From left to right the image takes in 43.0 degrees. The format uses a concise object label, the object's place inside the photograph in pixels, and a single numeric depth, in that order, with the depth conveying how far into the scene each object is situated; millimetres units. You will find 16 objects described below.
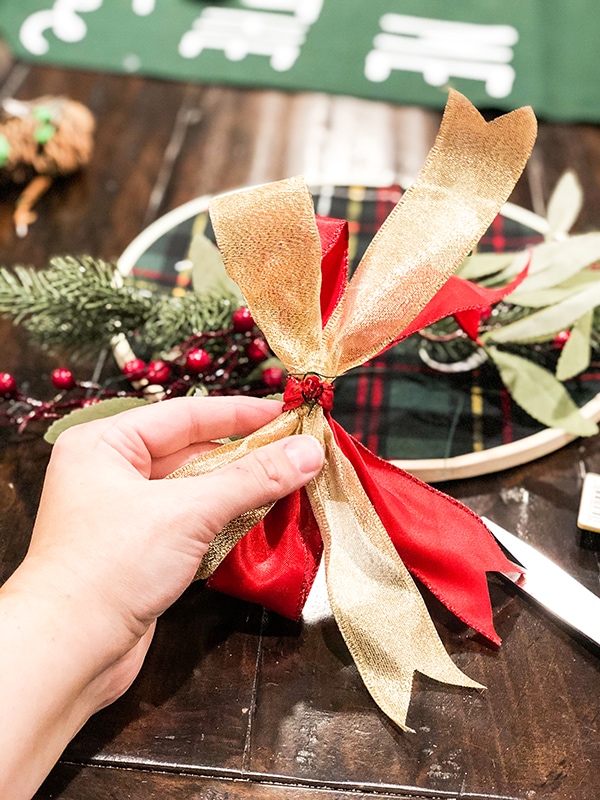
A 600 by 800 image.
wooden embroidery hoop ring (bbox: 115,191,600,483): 714
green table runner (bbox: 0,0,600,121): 1328
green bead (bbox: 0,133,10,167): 1074
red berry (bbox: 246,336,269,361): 731
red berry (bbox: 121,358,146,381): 721
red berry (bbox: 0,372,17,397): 731
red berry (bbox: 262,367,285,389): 728
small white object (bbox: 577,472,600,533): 677
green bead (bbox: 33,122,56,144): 1102
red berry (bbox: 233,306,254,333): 714
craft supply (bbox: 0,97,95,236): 1091
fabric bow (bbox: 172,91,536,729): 539
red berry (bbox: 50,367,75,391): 729
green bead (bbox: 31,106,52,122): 1102
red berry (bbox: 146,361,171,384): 700
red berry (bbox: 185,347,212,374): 683
